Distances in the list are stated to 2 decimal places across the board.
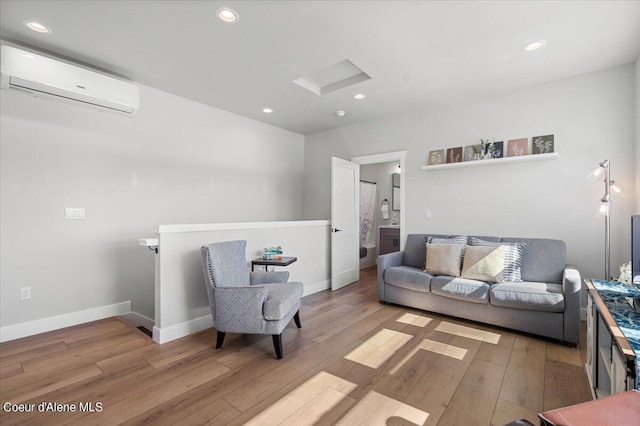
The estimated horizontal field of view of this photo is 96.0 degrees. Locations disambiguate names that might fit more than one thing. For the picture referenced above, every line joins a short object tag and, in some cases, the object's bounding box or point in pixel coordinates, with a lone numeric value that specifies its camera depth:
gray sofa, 2.56
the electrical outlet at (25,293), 2.76
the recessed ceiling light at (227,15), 2.17
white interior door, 4.50
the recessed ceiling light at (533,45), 2.56
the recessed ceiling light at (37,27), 2.35
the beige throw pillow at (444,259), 3.33
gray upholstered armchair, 2.36
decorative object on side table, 3.33
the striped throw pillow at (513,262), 3.05
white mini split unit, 2.42
